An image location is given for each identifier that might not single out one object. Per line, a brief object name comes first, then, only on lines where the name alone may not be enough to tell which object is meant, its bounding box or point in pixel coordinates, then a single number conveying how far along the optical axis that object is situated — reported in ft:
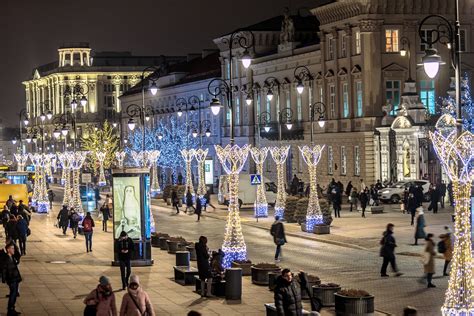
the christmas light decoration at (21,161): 363.35
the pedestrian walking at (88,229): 134.31
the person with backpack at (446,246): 99.86
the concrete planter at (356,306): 79.41
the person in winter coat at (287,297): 64.64
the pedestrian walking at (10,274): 83.46
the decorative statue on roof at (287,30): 299.38
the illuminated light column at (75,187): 187.77
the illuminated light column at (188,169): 238.48
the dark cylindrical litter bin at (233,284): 91.50
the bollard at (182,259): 110.63
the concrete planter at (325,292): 85.87
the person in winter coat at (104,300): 64.03
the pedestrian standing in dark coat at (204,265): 93.86
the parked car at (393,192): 212.23
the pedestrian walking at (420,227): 129.16
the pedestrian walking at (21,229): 129.66
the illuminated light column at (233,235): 112.98
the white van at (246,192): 225.15
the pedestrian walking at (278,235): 120.57
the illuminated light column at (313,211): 158.40
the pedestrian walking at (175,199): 223.71
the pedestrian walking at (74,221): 160.04
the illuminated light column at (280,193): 187.73
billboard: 117.50
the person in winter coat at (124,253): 99.14
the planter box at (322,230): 155.33
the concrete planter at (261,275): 99.91
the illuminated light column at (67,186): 195.64
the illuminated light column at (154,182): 280.80
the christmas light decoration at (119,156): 321.56
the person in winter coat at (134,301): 63.46
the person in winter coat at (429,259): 96.22
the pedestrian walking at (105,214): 171.22
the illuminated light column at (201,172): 244.57
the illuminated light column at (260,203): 192.65
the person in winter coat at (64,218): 163.87
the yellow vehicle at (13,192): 204.44
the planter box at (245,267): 107.65
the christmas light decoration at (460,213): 72.13
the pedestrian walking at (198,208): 197.36
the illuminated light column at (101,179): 369.09
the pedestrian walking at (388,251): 104.17
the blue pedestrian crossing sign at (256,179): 185.16
